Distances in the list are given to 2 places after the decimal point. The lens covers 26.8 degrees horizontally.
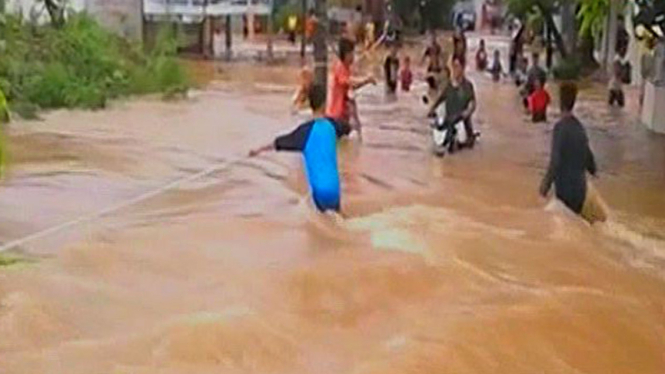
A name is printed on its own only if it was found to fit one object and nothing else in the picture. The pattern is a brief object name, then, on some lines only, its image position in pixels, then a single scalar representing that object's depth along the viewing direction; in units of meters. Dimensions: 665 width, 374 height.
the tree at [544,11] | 41.75
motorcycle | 20.31
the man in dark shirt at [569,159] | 12.05
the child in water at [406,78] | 34.28
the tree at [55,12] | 30.88
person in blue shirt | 11.95
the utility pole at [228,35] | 49.01
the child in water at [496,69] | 40.63
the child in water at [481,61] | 44.69
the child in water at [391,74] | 33.56
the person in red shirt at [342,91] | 19.38
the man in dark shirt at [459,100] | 20.48
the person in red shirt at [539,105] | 26.16
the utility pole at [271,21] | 53.28
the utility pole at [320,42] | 25.73
